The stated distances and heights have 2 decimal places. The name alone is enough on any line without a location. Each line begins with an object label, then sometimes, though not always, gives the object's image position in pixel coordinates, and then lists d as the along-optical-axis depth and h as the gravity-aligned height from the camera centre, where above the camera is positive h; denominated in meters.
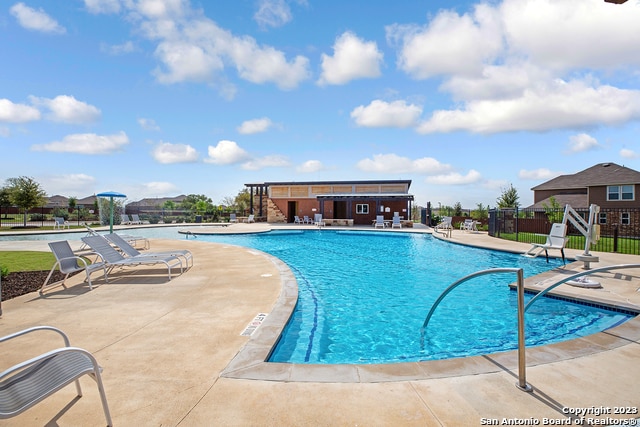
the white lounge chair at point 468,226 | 21.65 -0.89
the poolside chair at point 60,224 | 23.20 -0.86
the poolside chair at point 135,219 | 28.67 -0.51
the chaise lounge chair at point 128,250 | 7.75 -0.93
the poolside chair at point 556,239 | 9.59 -0.80
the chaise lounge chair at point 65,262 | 6.05 -0.99
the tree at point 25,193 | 24.05 +1.61
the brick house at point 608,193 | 20.55 +1.65
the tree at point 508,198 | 30.90 +1.63
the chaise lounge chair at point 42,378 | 1.71 -1.04
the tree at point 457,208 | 30.63 +0.60
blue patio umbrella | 15.38 +0.98
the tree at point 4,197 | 37.00 +2.03
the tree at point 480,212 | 27.28 +0.17
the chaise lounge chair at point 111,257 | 6.92 -1.03
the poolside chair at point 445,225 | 21.51 -0.86
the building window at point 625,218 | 20.47 -0.28
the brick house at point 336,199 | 27.77 +1.31
